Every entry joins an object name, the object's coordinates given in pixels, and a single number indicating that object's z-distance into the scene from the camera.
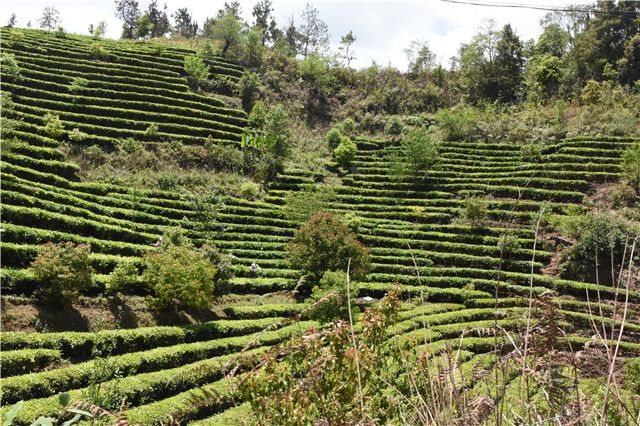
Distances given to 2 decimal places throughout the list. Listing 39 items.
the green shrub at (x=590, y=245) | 21.89
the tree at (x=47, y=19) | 60.44
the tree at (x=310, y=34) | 63.34
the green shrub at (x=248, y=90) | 42.25
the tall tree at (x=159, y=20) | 65.62
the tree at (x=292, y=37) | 67.25
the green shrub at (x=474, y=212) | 26.54
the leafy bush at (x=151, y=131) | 32.97
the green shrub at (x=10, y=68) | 32.19
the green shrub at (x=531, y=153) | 32.50
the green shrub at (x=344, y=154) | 35.53
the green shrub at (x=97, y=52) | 41.03
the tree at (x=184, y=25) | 67.44
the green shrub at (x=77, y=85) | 34.49
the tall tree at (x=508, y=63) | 45.78
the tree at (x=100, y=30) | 49.06
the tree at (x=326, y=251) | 20.39
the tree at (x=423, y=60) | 52.84
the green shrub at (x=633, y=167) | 27.02
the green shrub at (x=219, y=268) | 19.20
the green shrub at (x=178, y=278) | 15.91
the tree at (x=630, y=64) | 41.31
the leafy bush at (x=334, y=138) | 37.88
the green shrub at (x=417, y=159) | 32.75
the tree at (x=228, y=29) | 48.44
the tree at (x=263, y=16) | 64.88
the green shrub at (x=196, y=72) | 41.59
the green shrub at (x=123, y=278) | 15.91
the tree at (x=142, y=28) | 59.53
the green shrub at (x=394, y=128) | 40.25
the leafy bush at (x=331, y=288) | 14.47
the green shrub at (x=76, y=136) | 29.52
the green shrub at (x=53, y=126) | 28.58
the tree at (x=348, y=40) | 56.56
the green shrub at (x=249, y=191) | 29.48
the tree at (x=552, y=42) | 50.16
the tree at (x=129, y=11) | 73.75
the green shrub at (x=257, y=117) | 38.28
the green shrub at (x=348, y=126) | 40.81
